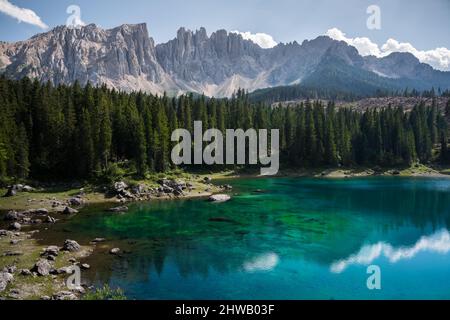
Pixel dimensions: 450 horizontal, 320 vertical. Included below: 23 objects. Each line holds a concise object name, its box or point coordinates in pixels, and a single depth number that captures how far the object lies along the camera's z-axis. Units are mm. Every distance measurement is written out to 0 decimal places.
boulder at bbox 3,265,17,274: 31816
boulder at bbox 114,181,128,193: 71938
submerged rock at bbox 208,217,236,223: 55162
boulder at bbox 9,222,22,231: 46591
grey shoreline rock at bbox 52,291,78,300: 26472
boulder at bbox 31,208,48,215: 56625
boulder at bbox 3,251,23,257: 36531
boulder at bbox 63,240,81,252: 38688
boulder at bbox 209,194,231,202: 71000
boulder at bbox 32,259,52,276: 31781
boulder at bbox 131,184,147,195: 72875
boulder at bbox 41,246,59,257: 36788
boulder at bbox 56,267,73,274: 32481
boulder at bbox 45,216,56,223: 51719
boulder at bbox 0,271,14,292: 28188
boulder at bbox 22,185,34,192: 67688
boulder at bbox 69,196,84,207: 64250
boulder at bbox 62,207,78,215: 57712
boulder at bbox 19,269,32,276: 31422
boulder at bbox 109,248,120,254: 38688
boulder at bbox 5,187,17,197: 64044
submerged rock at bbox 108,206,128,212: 60381
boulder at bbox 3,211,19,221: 51562
